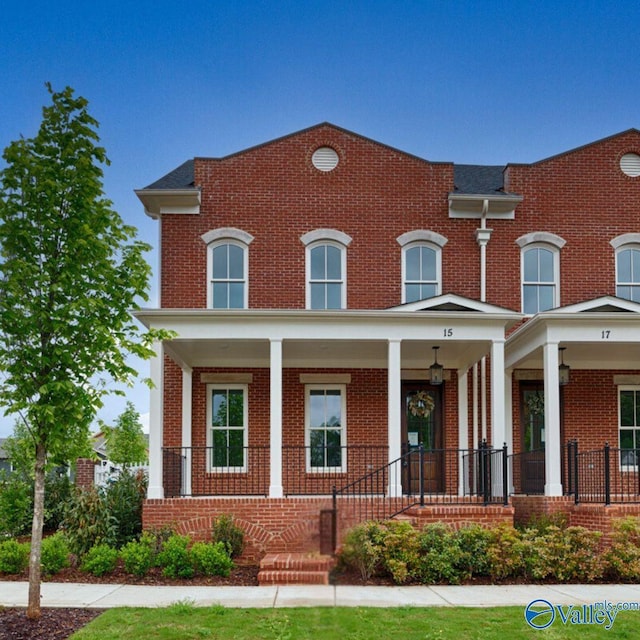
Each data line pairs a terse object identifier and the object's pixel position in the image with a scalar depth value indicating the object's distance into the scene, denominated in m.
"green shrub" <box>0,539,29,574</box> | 11.99
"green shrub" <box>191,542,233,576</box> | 12.01
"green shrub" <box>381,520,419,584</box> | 11.61
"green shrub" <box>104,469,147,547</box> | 13.70
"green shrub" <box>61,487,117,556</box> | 13.12
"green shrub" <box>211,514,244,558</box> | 13.05
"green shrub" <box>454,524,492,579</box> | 11.69
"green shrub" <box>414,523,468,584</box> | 11.56
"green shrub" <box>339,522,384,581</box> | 11.62
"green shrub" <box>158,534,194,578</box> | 11.95
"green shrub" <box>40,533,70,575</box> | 12.10
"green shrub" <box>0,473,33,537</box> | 16.12
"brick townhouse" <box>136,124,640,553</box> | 16.67
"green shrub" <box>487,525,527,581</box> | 11.63
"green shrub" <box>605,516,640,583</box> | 11.62
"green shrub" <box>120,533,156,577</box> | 12.01
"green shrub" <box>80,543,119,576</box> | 12.12
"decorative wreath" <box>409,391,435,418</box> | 17.11
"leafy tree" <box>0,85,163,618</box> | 8.96
